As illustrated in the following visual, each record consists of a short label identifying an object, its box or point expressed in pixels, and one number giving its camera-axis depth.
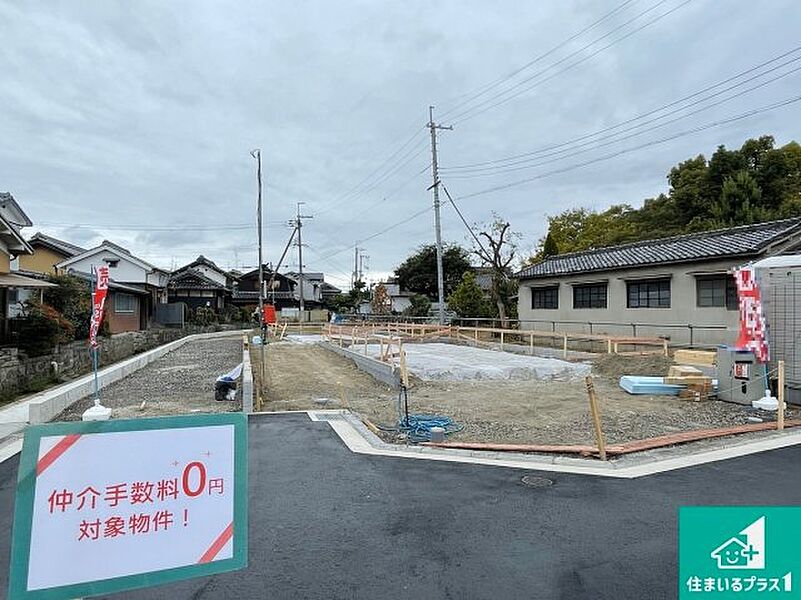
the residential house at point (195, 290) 43.06
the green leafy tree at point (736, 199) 27.09
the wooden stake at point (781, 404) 7.27
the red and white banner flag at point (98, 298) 9.52
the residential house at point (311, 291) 64.19
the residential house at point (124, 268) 30.25
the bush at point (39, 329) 12.61
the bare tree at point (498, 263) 26.23
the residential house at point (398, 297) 57.84
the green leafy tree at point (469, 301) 30.72
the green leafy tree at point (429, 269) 55.94
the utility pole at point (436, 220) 26.14
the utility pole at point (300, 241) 45.34
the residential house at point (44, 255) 27.94
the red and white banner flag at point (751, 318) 9.05
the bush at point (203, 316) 35.88
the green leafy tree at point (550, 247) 31.56
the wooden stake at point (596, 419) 5.77
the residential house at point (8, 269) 12.71
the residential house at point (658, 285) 15.42
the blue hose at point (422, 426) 7.16
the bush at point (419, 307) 41.69
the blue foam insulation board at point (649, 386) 10.23
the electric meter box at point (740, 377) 8.94
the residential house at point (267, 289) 56.97
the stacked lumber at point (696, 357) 11.33
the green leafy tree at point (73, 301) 16.44
